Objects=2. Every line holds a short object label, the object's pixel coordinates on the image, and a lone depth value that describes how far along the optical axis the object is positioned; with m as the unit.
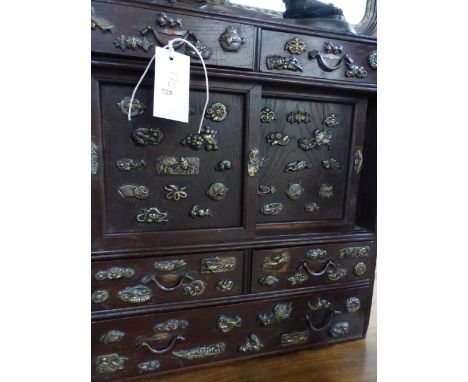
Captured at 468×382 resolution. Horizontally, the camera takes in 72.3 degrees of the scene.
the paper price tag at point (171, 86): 0.60
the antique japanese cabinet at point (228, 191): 0.66
